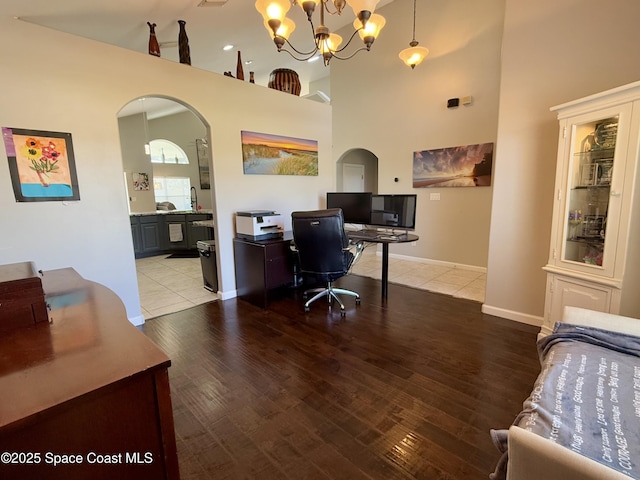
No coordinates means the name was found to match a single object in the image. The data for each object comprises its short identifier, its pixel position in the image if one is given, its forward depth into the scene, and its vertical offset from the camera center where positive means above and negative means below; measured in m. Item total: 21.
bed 0.81 -0.77
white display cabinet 1.99 -0.11
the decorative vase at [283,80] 4.11 +1.62
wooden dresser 0.74 -0.52
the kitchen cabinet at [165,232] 5.96 -0.60
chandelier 2.10 +1.32
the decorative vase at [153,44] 2.98 +1.56
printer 3.42 -0.28
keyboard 3.49 -0.43
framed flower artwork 2.32 +0.33
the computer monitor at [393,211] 3.54 -0.16
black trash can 3.82 -0.80
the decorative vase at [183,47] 3.20 +1.64
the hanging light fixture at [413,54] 3.90 +1.85
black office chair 2.97 -0.46
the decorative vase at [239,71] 3.68 +1.57
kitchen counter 6.12 -0.20
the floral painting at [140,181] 6.62 +0.49
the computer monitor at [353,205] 3.92 -0.08
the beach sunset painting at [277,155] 3.76 +0.61
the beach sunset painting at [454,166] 4.51 +0.47
